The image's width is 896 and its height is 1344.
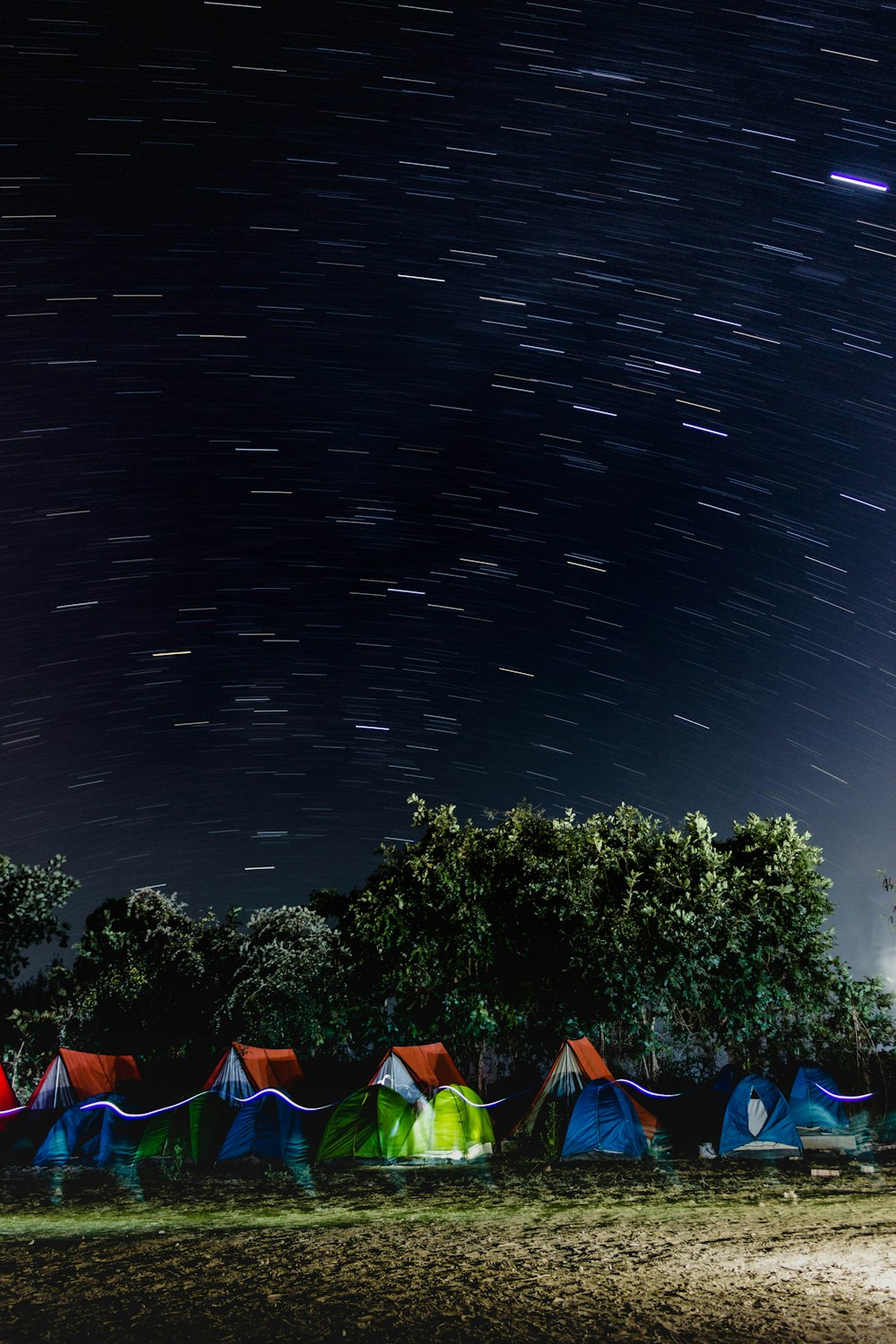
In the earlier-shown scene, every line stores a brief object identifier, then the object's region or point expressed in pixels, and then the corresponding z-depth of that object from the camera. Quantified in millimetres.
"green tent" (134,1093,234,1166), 18312
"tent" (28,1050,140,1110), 21391
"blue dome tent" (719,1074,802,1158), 17172
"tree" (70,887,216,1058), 32875
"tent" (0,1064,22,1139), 20453
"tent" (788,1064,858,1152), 18078
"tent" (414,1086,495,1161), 17828
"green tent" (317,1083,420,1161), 17141
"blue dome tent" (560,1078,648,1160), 17016
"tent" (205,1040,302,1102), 21078
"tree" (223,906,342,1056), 29094
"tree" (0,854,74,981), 36969
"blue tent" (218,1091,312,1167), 17859
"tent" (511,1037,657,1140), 18000
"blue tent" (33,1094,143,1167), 19078
